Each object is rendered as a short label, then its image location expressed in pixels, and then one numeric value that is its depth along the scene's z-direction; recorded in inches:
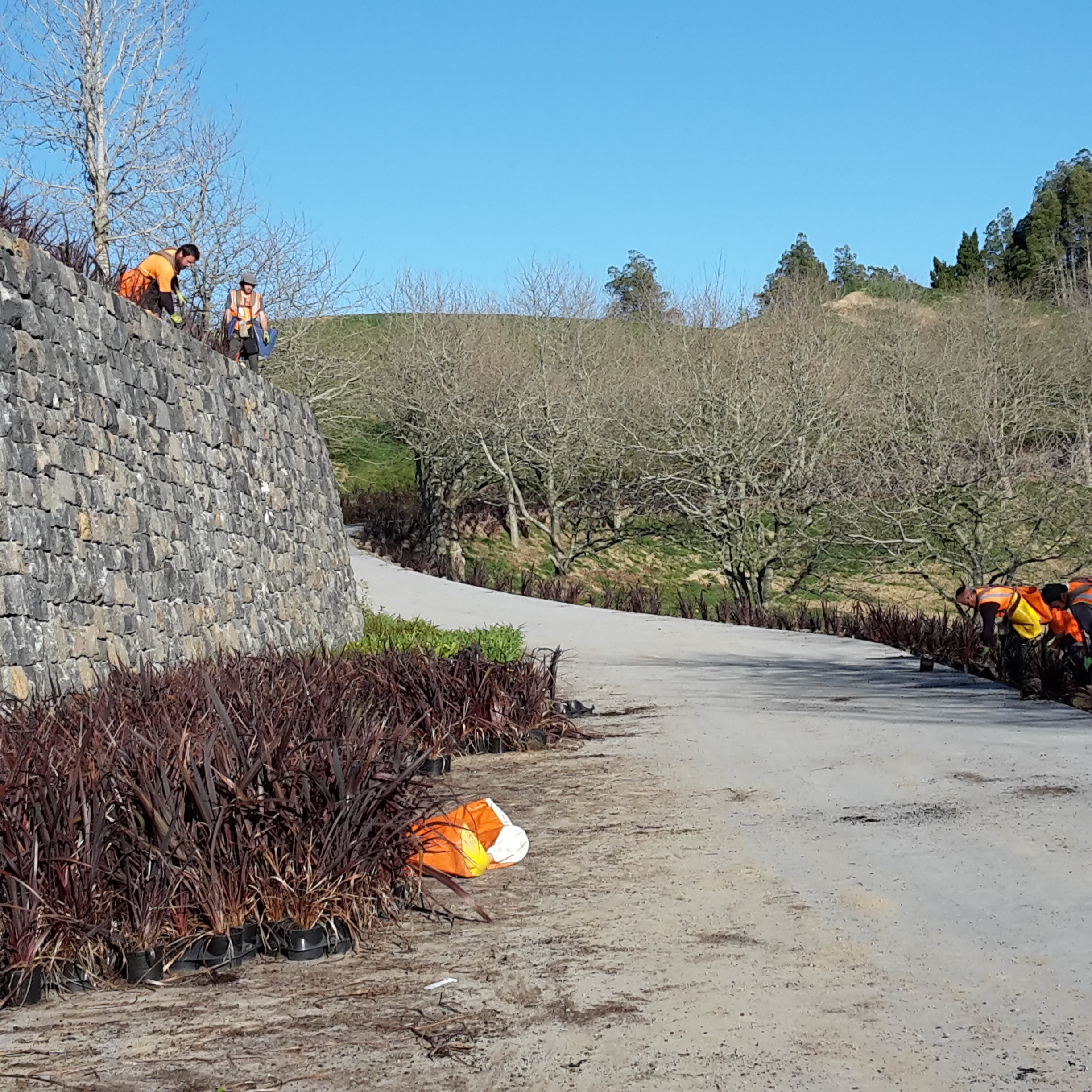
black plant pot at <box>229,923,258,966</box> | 186.2
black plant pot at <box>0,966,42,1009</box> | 173.8
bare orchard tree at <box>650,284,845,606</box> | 1101.1
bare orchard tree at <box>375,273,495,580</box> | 1344.7
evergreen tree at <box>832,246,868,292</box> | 3486.7
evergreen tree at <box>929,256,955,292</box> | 3238.2
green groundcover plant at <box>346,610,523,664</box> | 454.0
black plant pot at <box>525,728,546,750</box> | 373.4
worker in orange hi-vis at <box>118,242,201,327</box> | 498.6
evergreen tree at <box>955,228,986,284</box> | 3321.9
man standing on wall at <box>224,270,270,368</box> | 620.7
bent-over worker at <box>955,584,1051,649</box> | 470.0
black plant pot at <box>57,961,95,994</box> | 178.2
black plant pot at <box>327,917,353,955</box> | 189.5
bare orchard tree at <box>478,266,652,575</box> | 1312.7
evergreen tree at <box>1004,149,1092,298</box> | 3014.3
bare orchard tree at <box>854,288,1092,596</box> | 1007.0
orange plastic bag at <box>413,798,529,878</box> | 225.9
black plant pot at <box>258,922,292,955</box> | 189.3
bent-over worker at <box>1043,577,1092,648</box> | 425.1
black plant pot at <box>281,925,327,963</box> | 187.6
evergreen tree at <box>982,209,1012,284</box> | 3420.3
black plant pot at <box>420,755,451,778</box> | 327.0
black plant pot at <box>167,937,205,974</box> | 182.5
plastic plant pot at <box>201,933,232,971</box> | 184.4
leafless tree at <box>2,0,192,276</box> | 899.4
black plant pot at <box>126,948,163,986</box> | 179.5
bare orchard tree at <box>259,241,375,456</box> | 1171.3
